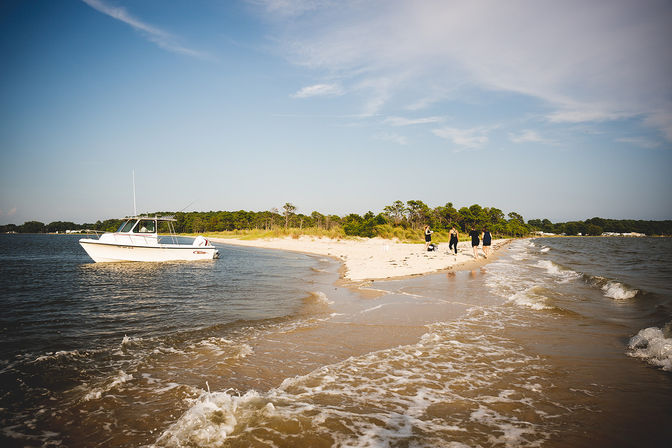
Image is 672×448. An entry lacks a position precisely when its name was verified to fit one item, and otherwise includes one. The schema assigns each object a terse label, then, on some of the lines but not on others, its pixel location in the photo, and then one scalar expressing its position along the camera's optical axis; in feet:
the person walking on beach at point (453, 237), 78.59
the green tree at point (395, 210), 232.28
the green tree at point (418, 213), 227.81
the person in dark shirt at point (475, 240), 69.84
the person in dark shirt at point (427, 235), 82.09
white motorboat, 68.18
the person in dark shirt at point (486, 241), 75.76
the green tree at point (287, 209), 275.80
